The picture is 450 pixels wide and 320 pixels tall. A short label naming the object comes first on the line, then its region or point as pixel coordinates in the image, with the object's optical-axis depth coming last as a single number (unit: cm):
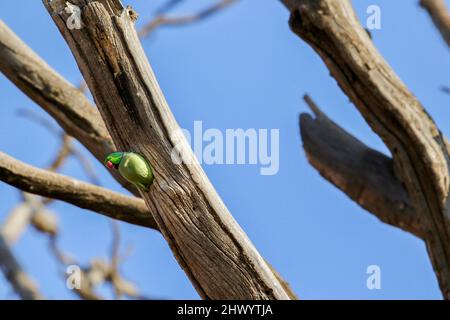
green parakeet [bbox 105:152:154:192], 452
